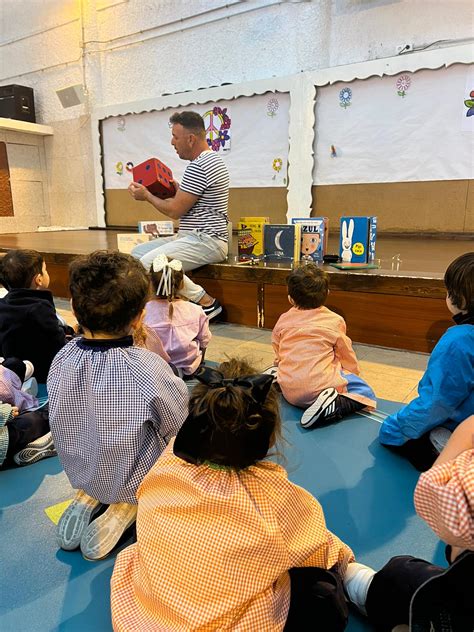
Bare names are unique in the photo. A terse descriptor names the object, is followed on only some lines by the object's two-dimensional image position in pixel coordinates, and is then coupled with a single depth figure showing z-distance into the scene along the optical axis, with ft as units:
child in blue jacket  4.03
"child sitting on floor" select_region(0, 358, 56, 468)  4.63
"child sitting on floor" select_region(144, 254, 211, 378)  6.73
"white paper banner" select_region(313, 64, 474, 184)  14.85
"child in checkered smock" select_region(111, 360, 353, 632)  2.26
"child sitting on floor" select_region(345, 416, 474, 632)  1.79
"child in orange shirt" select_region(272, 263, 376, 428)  5.71
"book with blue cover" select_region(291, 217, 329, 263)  9.95
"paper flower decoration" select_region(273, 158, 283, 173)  18.22
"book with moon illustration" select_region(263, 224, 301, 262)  10.05
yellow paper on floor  3.99
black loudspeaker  24.02
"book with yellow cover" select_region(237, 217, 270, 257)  10.75
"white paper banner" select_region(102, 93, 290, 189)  18.13
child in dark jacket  6.07
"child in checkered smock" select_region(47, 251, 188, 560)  3.37
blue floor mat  3.10
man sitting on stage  9.55
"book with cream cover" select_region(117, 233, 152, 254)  11.59
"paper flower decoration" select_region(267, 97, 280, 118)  17.85
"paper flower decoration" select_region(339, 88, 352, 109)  16.40
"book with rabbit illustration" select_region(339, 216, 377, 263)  9.39
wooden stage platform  7.77
